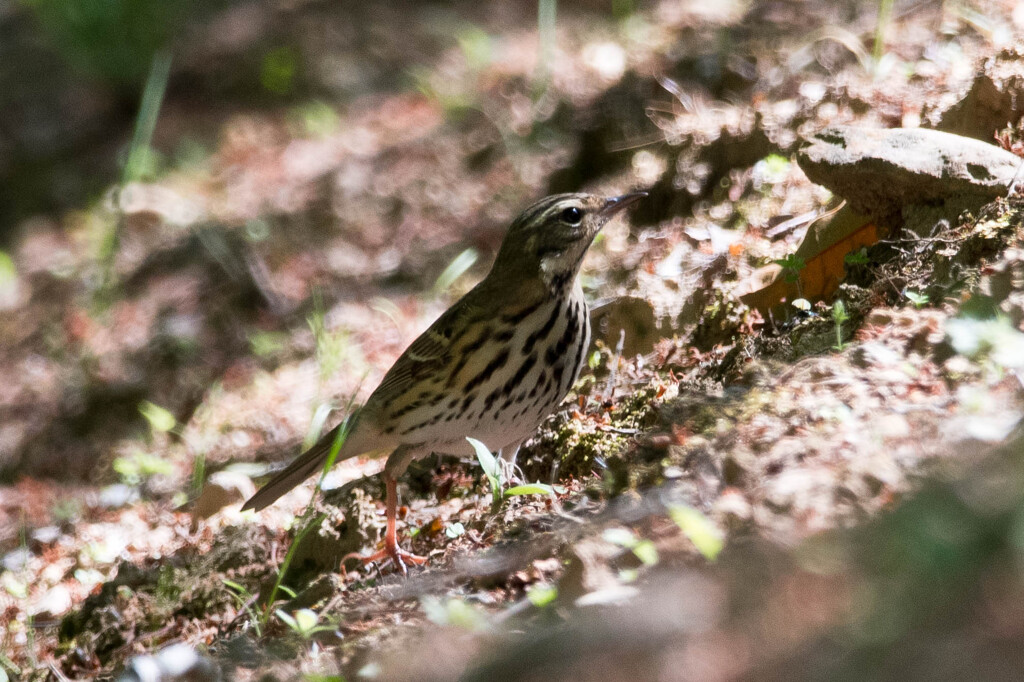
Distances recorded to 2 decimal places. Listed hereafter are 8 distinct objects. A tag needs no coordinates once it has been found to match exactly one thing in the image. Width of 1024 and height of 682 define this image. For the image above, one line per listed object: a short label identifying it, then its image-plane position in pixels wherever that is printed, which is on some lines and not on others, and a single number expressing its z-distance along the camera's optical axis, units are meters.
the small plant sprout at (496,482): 6.65
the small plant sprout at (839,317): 6.83
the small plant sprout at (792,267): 8.09
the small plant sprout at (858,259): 7.77
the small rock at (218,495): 10.19
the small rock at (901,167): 7.36
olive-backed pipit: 8.09
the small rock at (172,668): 6.04
